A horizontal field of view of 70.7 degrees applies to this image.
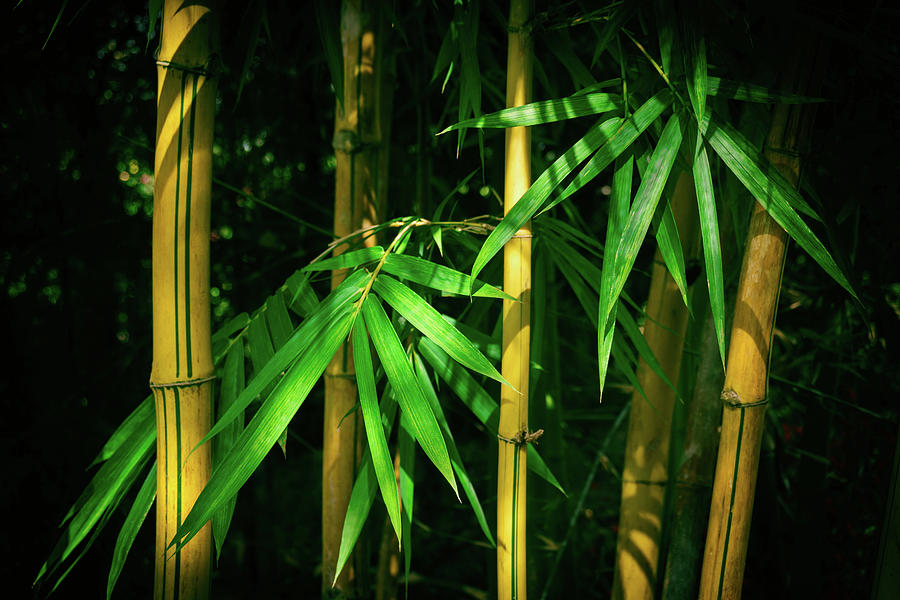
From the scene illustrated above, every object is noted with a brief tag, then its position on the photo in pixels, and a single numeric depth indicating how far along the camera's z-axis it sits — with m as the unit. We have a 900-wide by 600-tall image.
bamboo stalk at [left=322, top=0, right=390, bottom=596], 0.90
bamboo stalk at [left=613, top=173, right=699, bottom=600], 0.94
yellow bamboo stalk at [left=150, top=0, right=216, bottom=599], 0.69
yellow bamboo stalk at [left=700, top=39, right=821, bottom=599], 0.71
